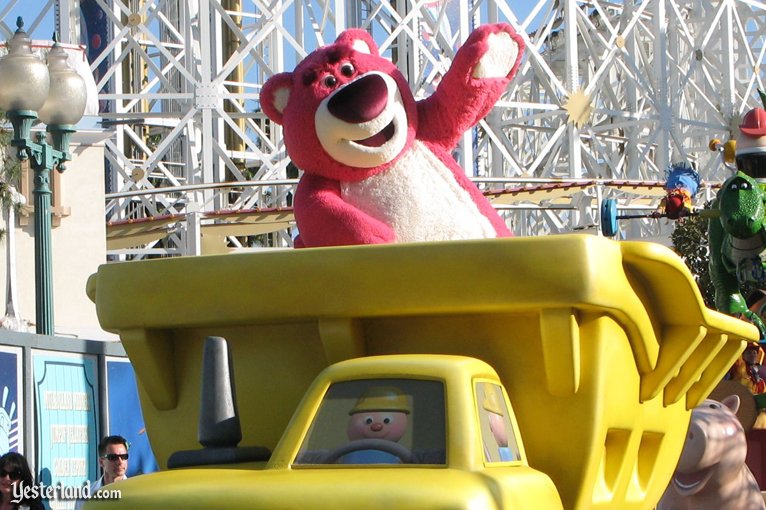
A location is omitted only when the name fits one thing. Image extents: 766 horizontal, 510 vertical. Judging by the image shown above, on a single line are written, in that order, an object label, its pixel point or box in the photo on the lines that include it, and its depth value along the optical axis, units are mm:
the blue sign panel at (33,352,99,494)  17062
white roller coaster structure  52869
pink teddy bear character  14187
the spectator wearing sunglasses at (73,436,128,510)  15836
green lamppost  20500
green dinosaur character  26844
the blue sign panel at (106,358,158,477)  18547
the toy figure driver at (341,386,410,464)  10125
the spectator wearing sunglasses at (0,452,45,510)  14570
